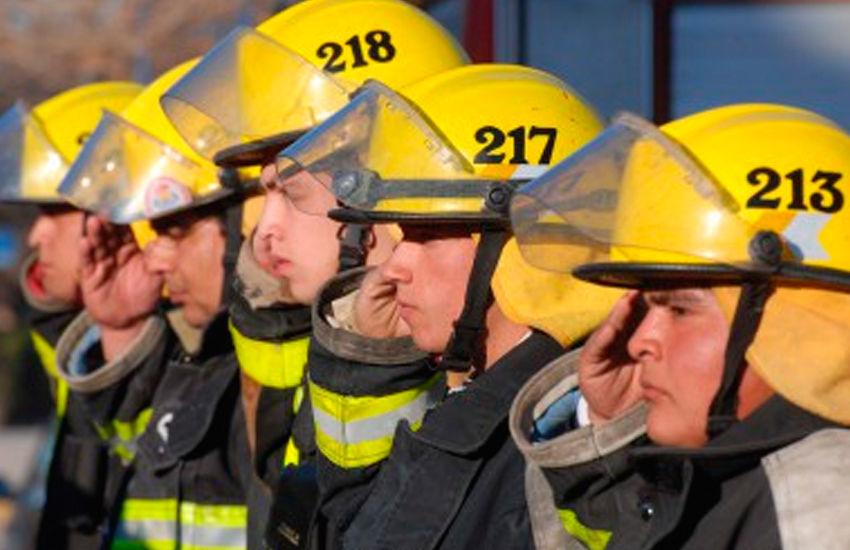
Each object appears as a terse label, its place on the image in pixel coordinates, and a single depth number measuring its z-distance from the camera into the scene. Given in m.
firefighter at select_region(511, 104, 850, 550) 5.95
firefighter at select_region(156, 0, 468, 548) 8.60
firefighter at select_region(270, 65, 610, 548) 7.11
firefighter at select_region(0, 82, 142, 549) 11.61
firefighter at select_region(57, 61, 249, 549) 10.12
